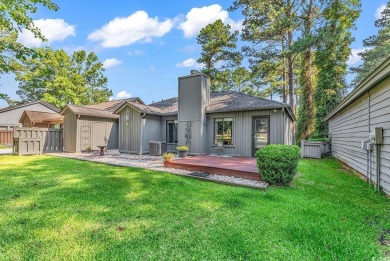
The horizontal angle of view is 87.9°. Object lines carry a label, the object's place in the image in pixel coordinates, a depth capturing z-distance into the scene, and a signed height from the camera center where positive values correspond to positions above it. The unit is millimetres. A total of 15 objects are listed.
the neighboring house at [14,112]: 21828 +2227
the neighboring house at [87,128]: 12609 +287
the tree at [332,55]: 13266 +5622
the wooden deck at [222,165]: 6139 -1142
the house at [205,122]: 9709 +599
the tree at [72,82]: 27047 +7270
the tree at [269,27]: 15461 +8356
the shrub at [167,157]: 7716 -920
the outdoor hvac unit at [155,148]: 11391 -860
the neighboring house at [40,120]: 16278 +1080
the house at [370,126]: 4406 +223
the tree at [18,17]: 5202 +3760
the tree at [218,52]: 21297 +8766
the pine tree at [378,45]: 21031 +9930
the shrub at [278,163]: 5121 -759
